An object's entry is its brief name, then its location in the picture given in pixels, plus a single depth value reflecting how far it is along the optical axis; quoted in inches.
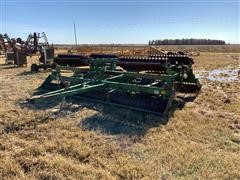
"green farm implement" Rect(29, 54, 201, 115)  160.9
